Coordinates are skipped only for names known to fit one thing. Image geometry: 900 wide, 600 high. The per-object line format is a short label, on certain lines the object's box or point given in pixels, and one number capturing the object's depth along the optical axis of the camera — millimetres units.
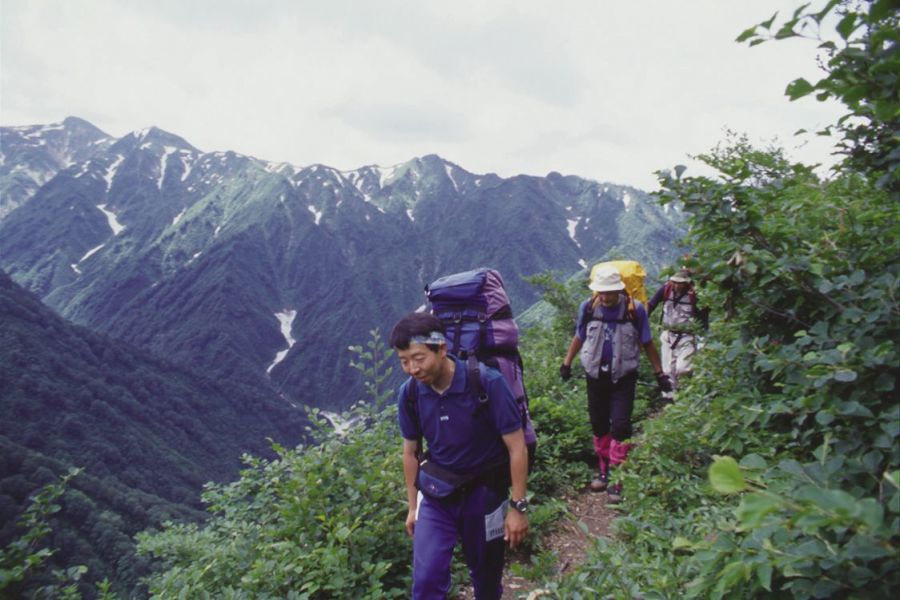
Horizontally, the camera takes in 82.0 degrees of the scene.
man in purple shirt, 3312
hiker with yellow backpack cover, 5633
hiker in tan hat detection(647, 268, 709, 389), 7023
